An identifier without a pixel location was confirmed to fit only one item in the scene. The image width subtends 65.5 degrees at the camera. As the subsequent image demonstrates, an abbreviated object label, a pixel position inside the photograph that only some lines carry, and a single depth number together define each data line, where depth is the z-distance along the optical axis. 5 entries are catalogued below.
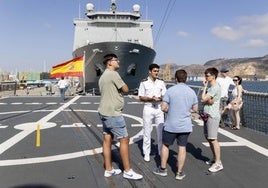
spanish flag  16.75
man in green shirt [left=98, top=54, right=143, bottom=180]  3.27
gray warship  22.40
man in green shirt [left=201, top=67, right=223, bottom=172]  3.65
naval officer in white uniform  4.00
